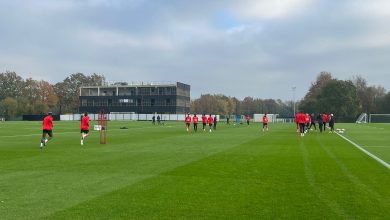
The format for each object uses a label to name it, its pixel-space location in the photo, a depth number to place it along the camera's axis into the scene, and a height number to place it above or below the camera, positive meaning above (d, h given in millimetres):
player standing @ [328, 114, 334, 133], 42438 -599
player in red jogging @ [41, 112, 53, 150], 22203 -311
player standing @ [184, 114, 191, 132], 44500 -271
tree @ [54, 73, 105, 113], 149625 +9039
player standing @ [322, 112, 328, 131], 44181 -180
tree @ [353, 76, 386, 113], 126875 +6159
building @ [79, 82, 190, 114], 133625 +5781
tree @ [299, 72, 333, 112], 122800 +7806
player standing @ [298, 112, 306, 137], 33875 -323
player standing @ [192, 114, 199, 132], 44847 -378
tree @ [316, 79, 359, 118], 111344 +4179
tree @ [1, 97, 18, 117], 120688 +3213
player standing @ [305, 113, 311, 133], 41384 -487
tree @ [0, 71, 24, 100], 136750 +10109
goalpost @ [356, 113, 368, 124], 101488 -554
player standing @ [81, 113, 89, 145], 24588 -405
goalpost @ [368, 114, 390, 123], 105938 -370
